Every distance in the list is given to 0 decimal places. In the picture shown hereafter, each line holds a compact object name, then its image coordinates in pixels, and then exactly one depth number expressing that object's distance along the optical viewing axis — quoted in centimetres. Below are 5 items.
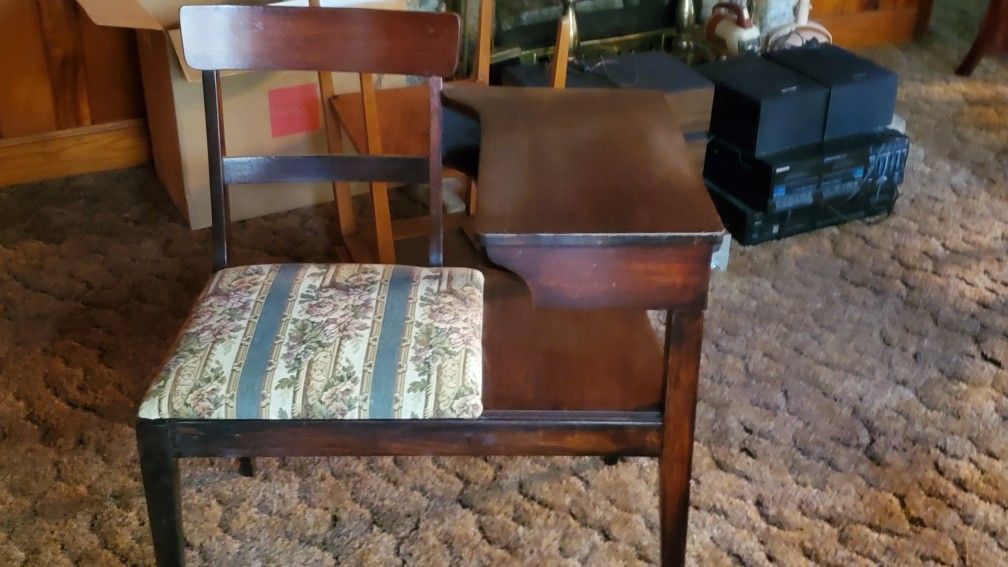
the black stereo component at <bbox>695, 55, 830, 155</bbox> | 231
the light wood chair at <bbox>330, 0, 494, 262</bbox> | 191
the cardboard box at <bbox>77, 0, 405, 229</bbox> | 226
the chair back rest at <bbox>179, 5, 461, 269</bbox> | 135
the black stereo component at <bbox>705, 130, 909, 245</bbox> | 236
